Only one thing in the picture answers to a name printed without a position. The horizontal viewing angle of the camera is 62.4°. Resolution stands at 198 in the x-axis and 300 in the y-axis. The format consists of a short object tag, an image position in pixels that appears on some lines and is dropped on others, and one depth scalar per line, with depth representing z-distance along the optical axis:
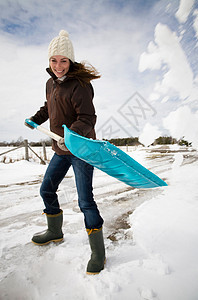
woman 1.29
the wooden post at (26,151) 7.93
